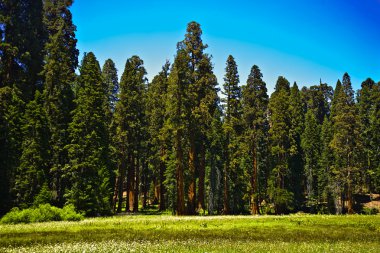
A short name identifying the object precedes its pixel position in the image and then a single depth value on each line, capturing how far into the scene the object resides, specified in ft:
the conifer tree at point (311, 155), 214.07
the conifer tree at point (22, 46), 140.26
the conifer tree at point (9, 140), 118.54
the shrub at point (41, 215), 99.61
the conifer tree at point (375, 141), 231.11
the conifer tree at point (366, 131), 239.71
